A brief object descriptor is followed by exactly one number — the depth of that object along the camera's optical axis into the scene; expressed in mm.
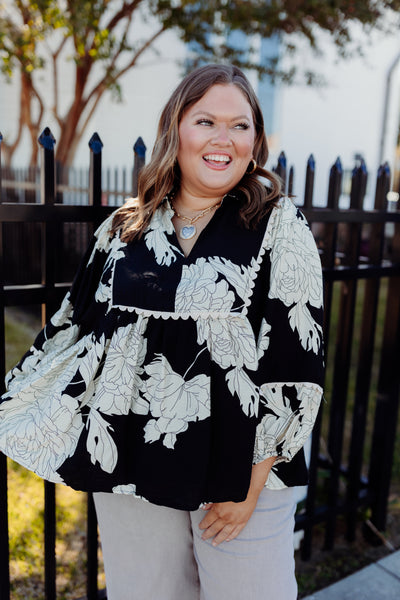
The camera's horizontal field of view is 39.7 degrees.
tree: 7242
